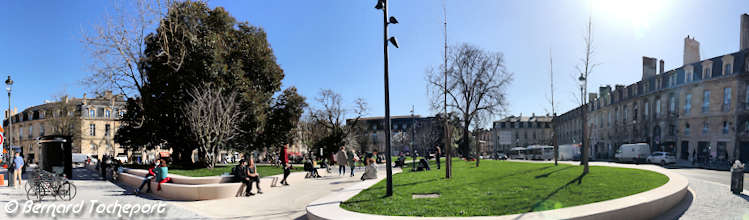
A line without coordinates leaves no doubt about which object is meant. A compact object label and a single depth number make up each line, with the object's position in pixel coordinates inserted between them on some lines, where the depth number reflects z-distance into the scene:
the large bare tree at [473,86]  37.84
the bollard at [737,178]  11.29
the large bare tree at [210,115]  24.11
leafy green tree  25.92
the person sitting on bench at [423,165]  24.25
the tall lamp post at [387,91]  11.02
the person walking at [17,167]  18.41
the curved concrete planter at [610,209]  7.05
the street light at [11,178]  18.44
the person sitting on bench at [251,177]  14.52
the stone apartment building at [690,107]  35.19
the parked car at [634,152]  38.16
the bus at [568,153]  53.78
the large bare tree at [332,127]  46.07
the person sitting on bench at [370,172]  19.55
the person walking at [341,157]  23.89
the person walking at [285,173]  17.94
